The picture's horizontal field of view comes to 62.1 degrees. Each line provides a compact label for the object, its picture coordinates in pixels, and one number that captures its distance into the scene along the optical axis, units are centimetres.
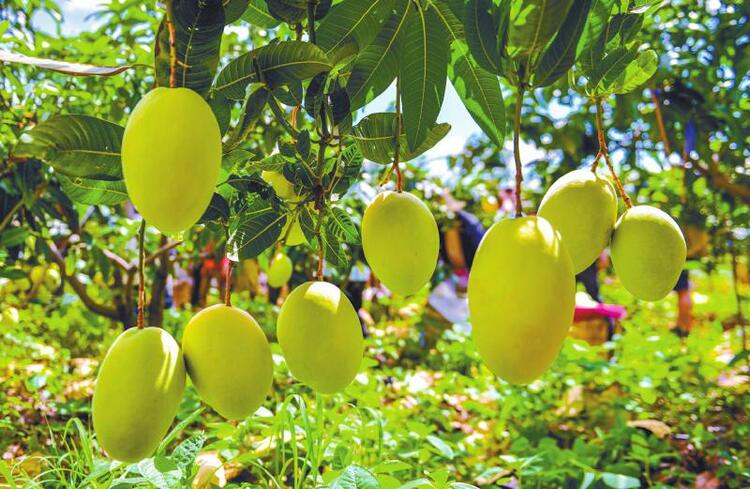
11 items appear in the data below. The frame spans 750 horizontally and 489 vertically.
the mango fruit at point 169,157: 35
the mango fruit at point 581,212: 49
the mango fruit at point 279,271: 123
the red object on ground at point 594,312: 300
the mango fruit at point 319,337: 50
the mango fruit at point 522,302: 38
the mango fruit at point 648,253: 50
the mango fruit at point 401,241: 53
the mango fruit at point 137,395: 45
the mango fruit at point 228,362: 47
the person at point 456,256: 305
